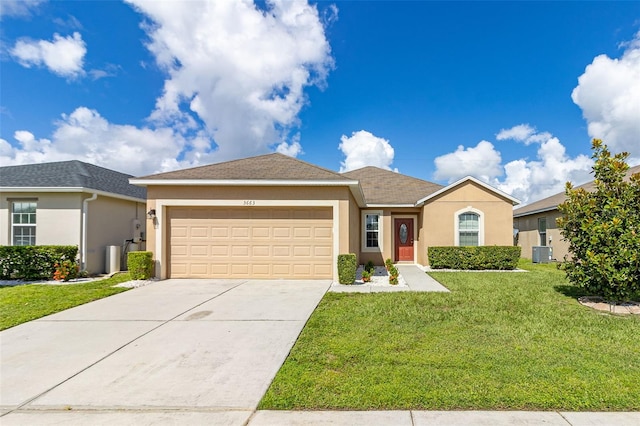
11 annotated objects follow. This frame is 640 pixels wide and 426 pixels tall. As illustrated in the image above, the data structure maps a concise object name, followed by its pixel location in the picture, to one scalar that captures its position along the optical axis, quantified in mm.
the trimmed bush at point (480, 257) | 13609
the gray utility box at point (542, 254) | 16453
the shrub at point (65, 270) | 10531
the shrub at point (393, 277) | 9927
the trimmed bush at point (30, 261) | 10773
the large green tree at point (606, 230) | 6574
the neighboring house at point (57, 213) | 11555
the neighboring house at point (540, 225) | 16794
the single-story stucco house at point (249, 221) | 10625
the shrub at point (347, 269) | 9914
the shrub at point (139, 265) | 10266
